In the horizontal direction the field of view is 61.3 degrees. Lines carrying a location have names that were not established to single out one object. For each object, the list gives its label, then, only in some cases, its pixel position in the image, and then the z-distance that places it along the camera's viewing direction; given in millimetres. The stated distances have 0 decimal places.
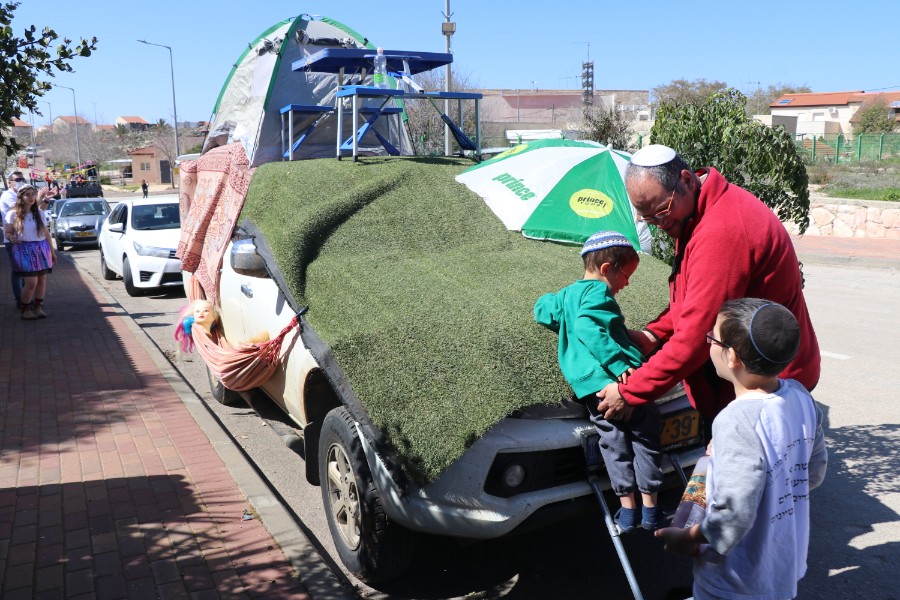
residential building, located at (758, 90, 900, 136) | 67500
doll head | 6188
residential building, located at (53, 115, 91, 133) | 111938
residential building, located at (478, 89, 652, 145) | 51888
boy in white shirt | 2176
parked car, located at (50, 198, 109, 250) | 23844
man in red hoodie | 2707
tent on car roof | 7793
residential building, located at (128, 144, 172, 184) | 83125
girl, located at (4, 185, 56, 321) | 10391
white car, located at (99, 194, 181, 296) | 13359
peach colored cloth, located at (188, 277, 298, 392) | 4676
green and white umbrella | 5113
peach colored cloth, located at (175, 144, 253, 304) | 5895
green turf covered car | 3240
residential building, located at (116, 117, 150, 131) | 142675
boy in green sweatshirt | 3139
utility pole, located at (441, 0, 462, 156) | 19281
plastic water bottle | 6867
